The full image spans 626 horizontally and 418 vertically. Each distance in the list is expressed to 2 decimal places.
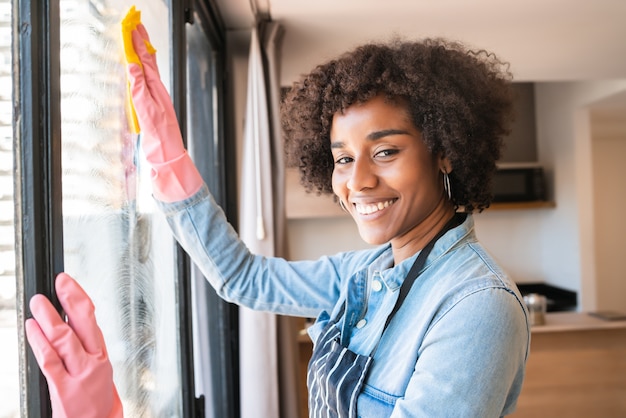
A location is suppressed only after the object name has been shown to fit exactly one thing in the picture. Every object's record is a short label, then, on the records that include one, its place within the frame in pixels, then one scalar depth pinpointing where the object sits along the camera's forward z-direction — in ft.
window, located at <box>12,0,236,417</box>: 2.26
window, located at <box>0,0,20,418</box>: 2.21
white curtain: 6.97
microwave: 14.79
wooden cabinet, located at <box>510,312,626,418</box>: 9.59
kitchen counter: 9.55
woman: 2.50
